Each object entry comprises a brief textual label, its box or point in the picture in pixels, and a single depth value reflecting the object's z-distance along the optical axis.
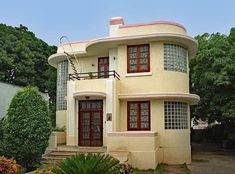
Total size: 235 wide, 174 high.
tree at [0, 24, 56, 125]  18.74
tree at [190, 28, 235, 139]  12.62
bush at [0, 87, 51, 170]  8.28
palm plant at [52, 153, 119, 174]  3.27
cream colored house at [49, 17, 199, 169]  10.94
